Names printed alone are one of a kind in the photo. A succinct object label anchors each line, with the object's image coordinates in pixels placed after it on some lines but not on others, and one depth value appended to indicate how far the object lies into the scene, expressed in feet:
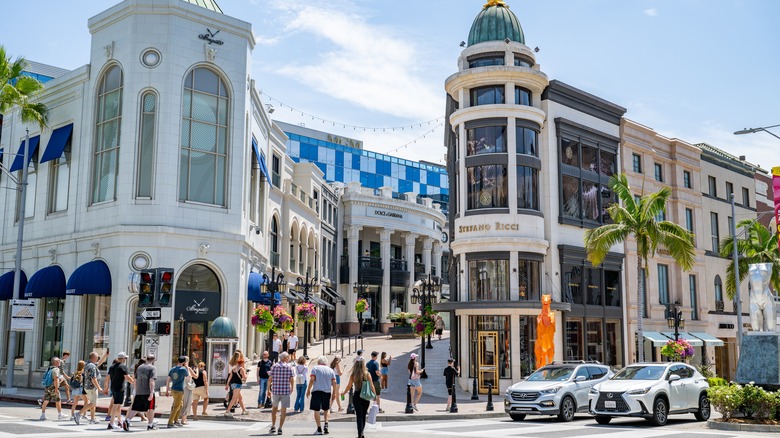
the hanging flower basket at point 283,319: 103.65
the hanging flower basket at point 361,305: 192.20
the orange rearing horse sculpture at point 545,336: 94.22
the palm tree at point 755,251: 149.79
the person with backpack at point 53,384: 67.26
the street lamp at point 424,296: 117.56
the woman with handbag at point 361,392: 50.93
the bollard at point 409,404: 75.46
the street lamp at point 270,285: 90.36
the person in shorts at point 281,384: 57.62
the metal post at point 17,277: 96.27
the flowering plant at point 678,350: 110.93
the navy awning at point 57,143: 106.01
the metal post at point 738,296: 136.08
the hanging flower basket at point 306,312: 113.09
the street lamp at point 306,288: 110.40
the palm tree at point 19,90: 104.53
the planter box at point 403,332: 179.01
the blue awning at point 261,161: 117.29
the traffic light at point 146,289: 62.08
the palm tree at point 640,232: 107.04
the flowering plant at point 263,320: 96.07
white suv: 64.64
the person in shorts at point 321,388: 54.95
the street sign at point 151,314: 64.95
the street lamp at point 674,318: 120.25
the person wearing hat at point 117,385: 60.18
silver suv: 71.36
